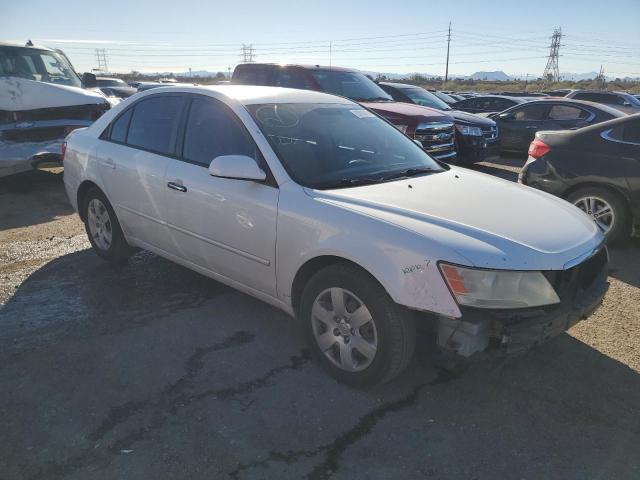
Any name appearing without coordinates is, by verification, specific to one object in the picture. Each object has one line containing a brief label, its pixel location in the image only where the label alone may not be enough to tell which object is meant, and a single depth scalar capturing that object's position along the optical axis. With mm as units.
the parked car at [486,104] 14948
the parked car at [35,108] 7625
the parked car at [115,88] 20406
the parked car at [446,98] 18438
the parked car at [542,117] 10430
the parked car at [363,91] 8242
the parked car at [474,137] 9672
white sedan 2555
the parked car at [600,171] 5344
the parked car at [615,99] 13781
